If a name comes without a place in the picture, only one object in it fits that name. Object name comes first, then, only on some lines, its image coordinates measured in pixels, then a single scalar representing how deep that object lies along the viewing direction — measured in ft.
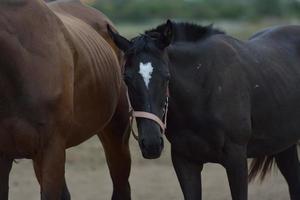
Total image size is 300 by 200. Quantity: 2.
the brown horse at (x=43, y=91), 34.32
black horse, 34.50
